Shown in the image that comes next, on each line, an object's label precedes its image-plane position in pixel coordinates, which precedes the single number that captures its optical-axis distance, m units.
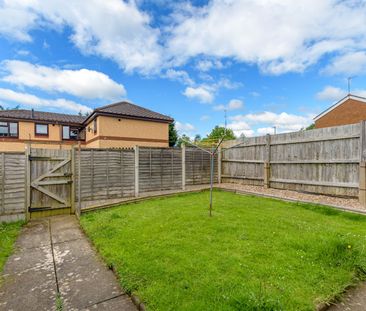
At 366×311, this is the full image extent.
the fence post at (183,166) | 9.48
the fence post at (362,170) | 5.96
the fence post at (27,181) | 6.01
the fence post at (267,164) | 8.79
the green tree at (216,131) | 40.57
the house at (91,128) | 15.38
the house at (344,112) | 16.44
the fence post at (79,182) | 6.23
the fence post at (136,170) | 8.22
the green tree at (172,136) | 30.06
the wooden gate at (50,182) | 6.12
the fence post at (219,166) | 10.97
